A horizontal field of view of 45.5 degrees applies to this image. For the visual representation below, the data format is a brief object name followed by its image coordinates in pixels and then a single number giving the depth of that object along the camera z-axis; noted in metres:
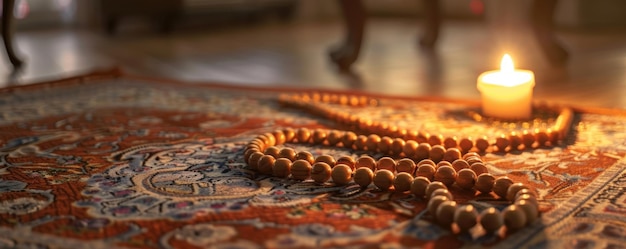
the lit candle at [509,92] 1.44
